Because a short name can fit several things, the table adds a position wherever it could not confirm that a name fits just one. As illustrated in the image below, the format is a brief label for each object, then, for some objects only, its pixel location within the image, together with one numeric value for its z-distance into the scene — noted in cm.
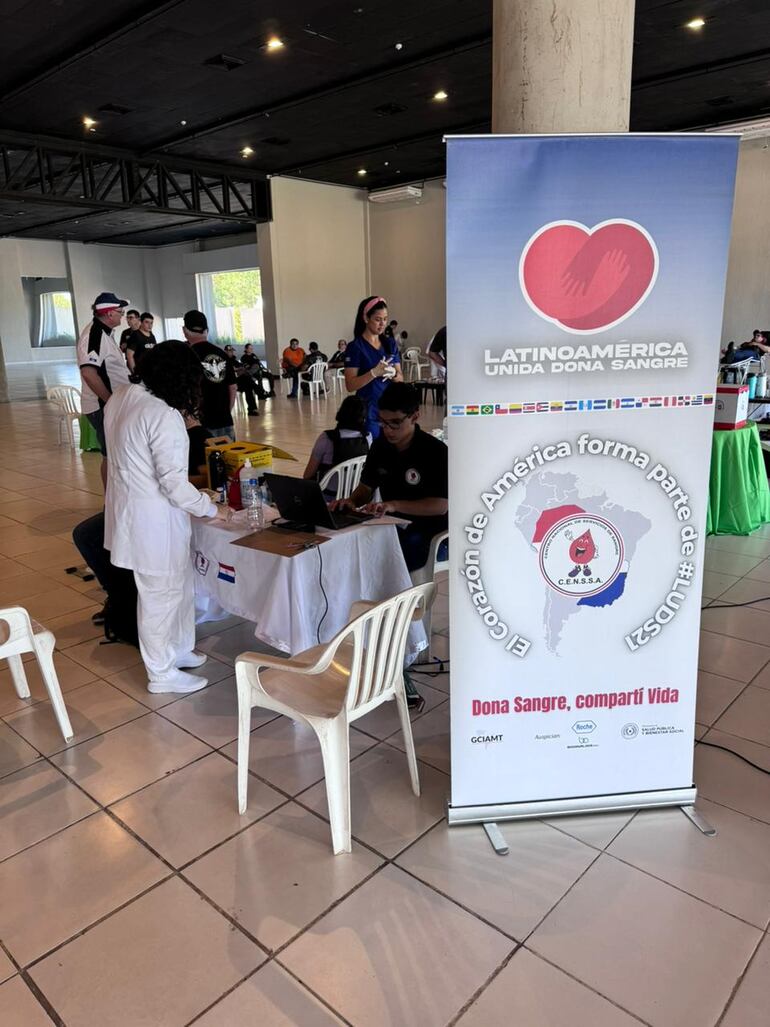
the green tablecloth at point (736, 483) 467
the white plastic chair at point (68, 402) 850
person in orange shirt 1341
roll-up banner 172
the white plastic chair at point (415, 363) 1448
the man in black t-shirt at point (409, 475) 285
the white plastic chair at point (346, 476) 373
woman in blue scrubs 406
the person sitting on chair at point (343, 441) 383
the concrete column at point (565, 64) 194
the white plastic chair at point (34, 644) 245
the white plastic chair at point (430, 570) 298
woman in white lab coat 256
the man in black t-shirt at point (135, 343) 511
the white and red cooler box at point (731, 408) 454
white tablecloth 245
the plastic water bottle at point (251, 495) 283
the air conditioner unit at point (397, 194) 1252
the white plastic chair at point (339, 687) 195
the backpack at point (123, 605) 321
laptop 261
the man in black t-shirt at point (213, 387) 472
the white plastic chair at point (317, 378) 1365
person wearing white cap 448
